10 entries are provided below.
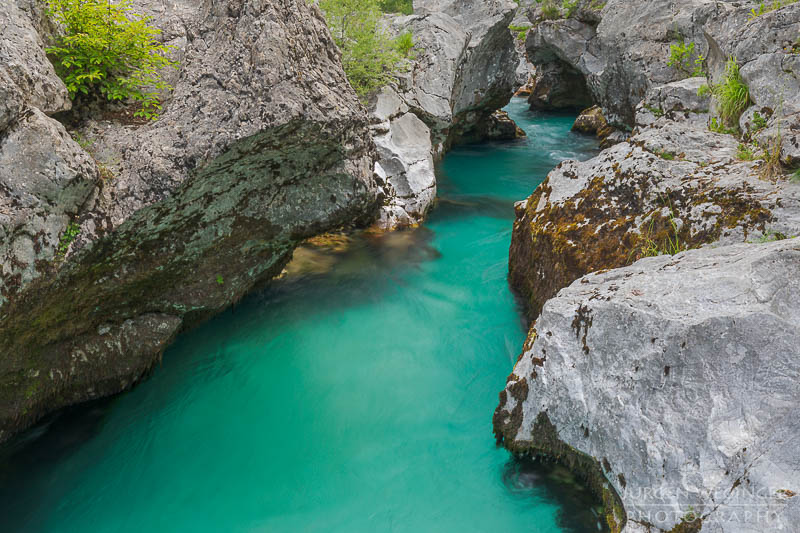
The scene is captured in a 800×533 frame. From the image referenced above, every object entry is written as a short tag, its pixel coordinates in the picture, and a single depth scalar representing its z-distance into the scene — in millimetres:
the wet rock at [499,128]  17141
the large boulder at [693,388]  2633
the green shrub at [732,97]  5453
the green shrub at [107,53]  4027
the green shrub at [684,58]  10773
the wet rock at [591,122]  17417
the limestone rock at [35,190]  3344
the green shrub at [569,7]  17422
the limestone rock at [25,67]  3330
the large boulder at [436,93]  9734
